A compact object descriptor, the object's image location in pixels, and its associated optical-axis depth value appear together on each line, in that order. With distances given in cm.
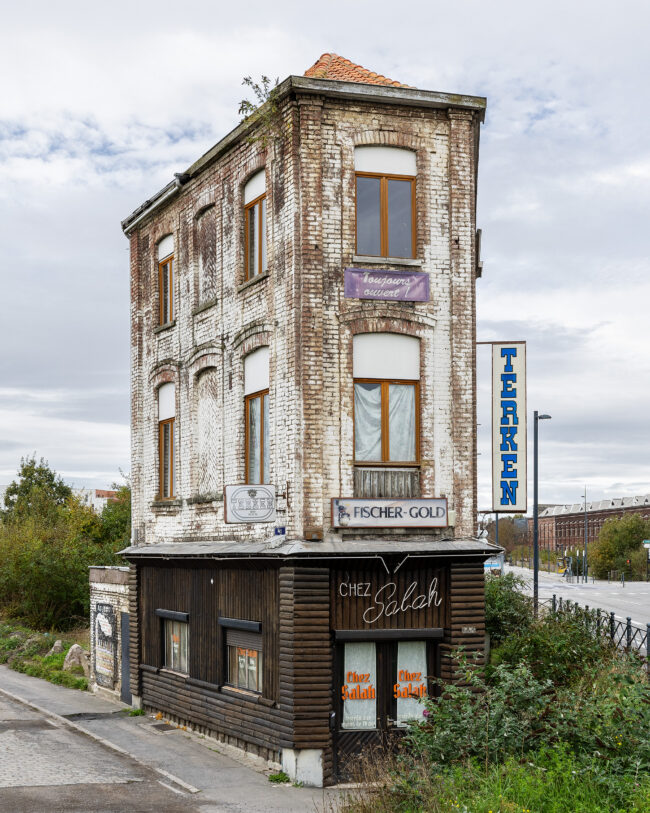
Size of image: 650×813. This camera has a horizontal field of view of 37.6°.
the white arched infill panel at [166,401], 2127
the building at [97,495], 13575
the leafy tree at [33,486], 6028
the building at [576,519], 13812
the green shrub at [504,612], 2098
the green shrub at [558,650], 1734
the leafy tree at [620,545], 9394
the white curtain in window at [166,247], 2173
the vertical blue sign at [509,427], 1727
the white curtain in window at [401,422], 1638
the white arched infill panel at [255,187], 1767
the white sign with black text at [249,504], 1592
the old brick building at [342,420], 1550
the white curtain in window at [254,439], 1767
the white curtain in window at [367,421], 1623
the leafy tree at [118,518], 4434
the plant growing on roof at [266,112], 1644
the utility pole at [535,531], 2822
